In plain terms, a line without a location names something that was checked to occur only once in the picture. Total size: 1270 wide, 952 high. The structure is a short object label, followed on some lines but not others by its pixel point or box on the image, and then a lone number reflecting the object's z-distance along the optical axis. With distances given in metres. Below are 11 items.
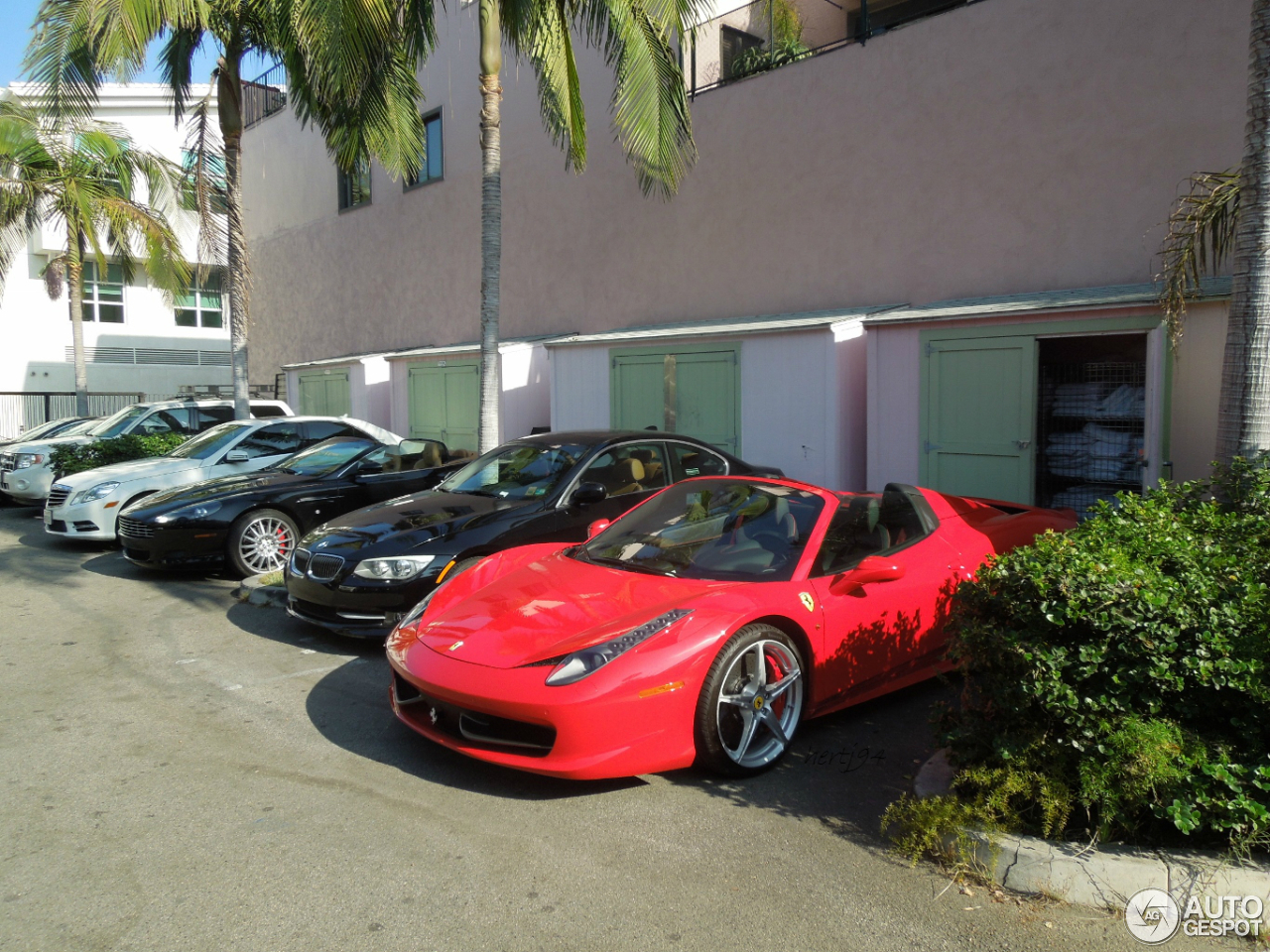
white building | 28.22
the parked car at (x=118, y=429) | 13.89
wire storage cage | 8.61
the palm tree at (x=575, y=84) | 9.69
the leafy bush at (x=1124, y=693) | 3.21
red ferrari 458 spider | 3.95
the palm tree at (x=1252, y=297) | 5.59
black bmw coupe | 6.30
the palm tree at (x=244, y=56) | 9.35
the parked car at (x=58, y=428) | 16.83
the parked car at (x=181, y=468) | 10.57
